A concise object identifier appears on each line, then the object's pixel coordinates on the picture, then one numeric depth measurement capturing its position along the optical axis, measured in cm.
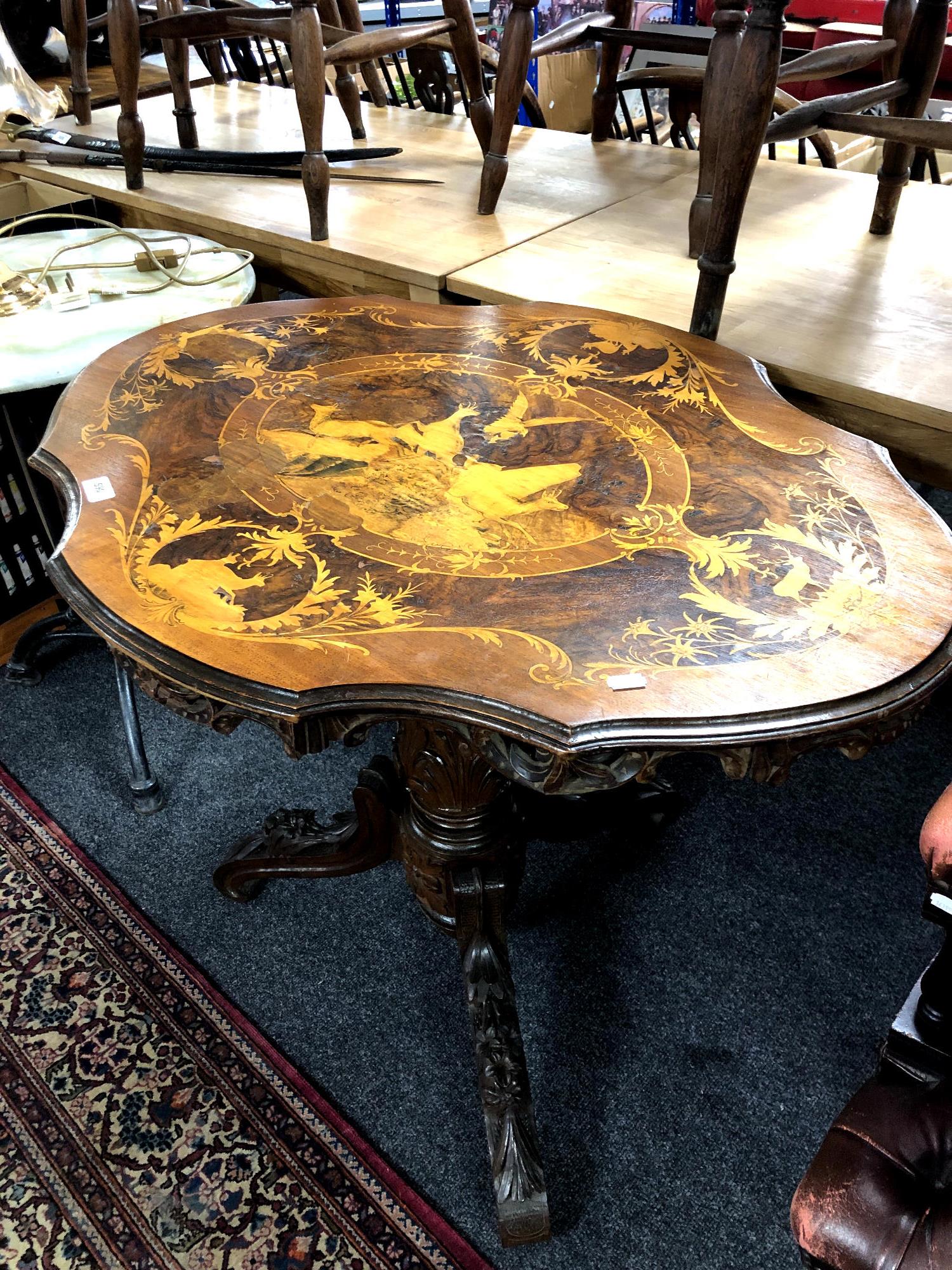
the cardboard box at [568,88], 437
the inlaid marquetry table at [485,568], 86
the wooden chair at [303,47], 193
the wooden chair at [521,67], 198
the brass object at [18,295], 174
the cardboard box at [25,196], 278
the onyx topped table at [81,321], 161
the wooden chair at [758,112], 142
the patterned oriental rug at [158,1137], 117
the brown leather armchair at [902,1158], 75
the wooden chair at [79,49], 299
